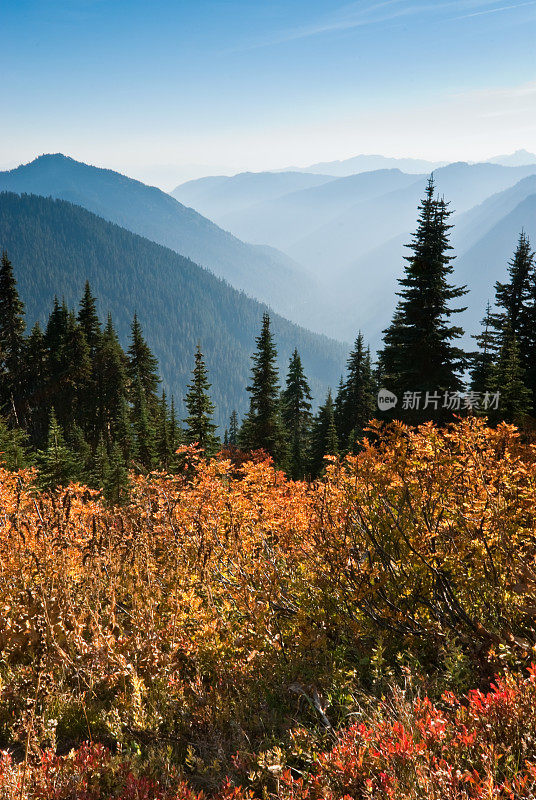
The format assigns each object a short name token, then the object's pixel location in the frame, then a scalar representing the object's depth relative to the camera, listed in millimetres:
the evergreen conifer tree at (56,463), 27562
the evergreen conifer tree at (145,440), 38847
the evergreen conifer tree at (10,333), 40906
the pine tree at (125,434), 42031
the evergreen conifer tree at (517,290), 29484
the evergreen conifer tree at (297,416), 39500
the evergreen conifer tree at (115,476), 33147
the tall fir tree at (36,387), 45500
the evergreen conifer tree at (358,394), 38500
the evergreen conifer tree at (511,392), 20547
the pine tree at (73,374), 44688
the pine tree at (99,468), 33156
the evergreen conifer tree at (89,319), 46812
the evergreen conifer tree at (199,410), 29188
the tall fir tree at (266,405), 32844
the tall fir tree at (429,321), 22188
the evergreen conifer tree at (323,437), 35466
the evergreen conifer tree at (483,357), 29844
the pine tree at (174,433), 39244
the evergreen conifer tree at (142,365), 47844
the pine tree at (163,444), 38312
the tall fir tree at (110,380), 45656
